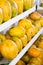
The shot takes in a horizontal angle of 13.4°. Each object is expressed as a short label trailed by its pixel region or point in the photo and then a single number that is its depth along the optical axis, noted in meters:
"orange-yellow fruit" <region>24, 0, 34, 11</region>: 1.64
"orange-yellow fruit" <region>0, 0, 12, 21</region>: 1.21
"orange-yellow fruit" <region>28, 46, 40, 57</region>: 1.71
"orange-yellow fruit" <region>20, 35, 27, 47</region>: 1.52
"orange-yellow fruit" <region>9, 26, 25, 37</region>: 1.49
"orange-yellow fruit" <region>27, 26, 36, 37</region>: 1.75
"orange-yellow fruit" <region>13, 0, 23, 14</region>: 1.44
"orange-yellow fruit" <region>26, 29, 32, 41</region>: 1.69
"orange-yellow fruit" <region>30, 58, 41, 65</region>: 1.78
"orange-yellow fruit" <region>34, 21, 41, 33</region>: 1.97
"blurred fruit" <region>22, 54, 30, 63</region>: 1.90
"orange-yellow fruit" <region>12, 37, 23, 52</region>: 1.40
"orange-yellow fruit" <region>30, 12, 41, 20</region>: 2.17
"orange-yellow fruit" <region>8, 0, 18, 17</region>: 1.34
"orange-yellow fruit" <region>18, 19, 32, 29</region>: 1.74
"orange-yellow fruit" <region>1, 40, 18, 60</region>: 1.23
